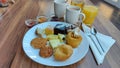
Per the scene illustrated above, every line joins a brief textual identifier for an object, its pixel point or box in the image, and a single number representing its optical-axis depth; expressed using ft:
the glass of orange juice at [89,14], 2.85
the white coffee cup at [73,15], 2.64
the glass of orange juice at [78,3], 3.06
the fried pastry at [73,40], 2.18
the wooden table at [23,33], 2.02
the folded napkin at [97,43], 2.15
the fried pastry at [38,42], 2.17
